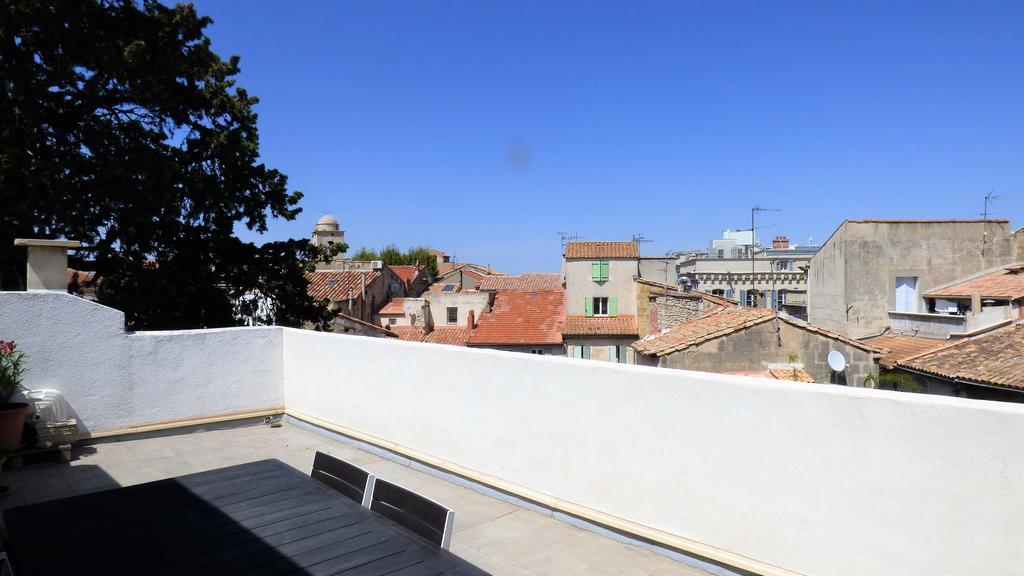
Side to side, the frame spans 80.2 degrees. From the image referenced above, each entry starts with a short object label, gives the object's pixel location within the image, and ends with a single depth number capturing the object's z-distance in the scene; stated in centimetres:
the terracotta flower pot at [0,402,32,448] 505
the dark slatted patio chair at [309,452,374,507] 272
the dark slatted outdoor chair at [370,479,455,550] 223
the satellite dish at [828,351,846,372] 1401
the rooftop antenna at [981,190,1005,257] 2438
